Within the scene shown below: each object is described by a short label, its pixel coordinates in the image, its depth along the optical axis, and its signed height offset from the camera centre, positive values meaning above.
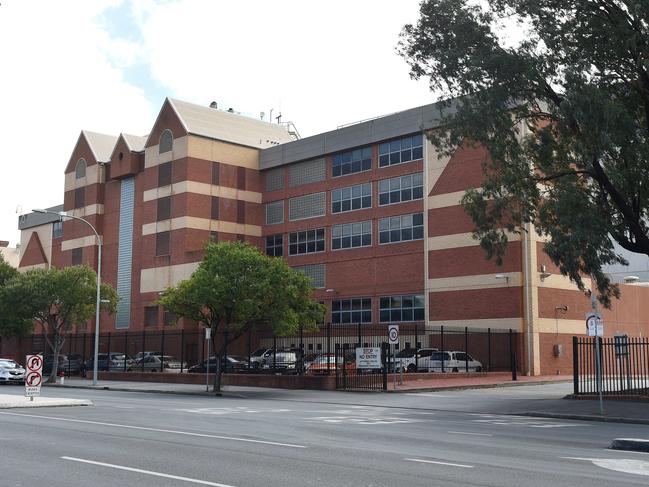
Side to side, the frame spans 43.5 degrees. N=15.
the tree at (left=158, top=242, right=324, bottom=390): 33.28 +1.86
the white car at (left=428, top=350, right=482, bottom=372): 43.97 -1.28
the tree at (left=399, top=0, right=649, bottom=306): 24.00 +7.14
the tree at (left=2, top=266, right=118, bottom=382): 46.69 +2.32
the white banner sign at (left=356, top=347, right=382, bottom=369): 34.62 -0.85
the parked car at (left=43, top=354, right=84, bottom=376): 54.62 -1.94
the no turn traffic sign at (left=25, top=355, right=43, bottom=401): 23.36 -1.08
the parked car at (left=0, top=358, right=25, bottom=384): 43.94 -1.93
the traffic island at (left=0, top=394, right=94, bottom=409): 21.88 -1.82
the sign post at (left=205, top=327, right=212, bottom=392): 34.59 +0.20
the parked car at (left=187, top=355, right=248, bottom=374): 44.47 -1.59
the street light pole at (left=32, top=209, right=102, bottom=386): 40.94 +0.07
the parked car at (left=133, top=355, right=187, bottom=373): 51.75 -1.70
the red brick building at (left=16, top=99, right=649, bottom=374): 48.91 +8.59
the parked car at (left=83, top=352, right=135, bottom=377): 51.84 -1.70
